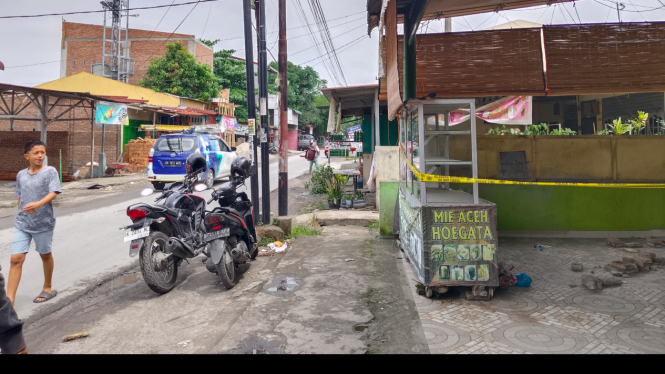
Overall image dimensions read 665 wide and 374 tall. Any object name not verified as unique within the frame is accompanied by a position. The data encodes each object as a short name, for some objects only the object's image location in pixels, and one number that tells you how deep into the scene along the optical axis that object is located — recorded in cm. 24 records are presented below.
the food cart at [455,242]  450
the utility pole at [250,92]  757
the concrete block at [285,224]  767
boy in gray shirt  453
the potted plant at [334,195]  1066
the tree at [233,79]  3984
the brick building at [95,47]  3703
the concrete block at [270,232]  718
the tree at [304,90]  4947
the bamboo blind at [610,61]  511
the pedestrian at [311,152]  1431
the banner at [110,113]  1734
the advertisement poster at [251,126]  765
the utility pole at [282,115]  805
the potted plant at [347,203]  1053
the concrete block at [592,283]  473
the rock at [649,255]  563
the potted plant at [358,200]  1060
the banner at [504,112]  1007
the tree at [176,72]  2953
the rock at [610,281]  483
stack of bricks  2181
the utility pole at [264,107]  769
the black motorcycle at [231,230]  505
